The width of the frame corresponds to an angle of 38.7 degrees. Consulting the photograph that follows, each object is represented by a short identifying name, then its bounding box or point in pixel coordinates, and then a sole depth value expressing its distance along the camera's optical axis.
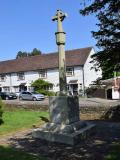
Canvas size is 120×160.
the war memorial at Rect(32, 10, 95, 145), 6.80
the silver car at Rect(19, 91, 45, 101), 24.95
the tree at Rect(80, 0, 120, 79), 6.29
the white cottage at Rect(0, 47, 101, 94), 30.13
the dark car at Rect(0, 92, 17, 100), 27.05
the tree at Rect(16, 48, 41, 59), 68.18
